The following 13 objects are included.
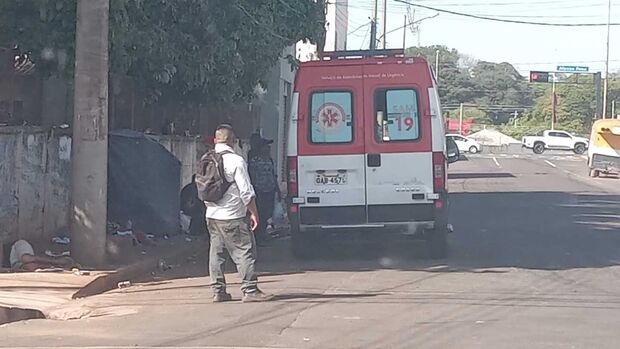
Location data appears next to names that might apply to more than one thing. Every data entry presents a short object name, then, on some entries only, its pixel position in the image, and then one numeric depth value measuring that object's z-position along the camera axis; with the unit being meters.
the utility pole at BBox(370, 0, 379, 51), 32.17
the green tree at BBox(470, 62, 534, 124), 126.62
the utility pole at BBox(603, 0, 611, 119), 69.31
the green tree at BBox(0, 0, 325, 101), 13.45
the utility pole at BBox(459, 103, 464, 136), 110.20
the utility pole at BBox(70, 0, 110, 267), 12.78
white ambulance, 13.98
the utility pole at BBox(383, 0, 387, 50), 43.44
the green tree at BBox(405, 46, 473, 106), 123.25
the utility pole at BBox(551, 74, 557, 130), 95.79
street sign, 77.50
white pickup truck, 76.62
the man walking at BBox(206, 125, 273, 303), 10.92
